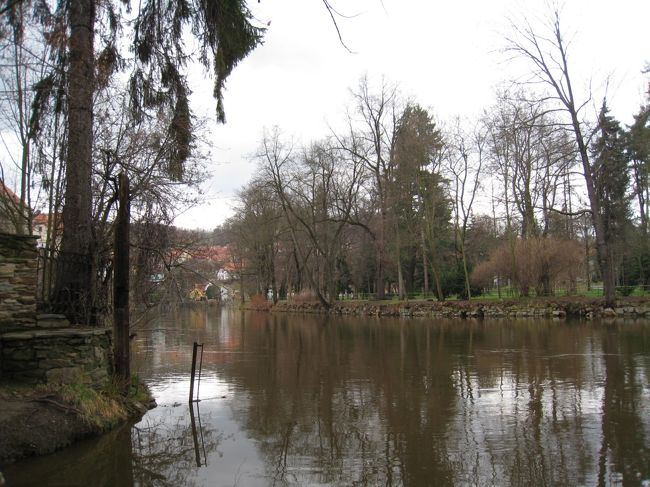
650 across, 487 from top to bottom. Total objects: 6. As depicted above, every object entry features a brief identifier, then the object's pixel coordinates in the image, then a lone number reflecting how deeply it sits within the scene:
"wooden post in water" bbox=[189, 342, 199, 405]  9.80
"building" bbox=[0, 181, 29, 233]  12.62
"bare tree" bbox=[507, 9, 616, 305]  28.14
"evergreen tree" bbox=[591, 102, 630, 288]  35.22
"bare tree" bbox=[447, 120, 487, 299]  36.72
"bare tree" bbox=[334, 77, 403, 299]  41.66
